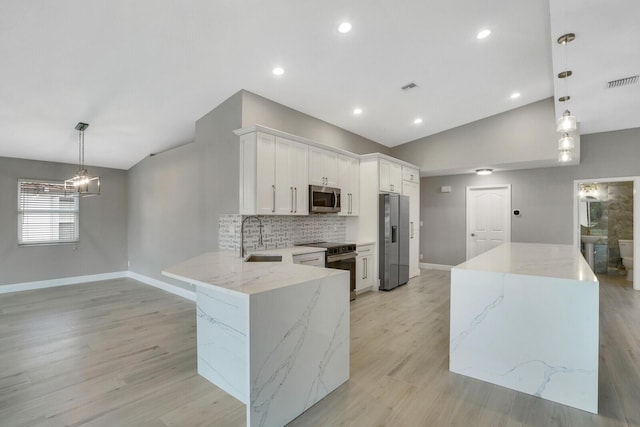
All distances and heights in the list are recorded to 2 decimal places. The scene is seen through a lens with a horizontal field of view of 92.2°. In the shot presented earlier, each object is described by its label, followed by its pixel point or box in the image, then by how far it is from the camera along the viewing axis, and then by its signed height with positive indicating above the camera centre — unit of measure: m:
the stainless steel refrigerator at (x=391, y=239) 5.22 -0.41
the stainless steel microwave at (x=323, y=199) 4.40 +0.25
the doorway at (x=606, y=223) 6.84 -0.19
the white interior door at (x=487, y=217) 6.70 -0.04
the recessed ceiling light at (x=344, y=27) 2.88 +1.79
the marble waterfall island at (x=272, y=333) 1.80 -0.80
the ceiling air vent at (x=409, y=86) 4.18 +1.77
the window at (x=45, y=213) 5.55 +0.06
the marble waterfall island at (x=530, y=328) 2.13 -0.86
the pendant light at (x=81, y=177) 4.37 +0.58
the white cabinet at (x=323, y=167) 4.47 +0.73
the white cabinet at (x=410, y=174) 6.00 +0.83
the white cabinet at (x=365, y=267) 4.98 -0.86
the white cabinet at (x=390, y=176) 5.36 +0.70
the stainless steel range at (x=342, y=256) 4.36 -0.60
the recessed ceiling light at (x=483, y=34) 3.19 +1.90
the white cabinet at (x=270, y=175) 3.71 +0.52
